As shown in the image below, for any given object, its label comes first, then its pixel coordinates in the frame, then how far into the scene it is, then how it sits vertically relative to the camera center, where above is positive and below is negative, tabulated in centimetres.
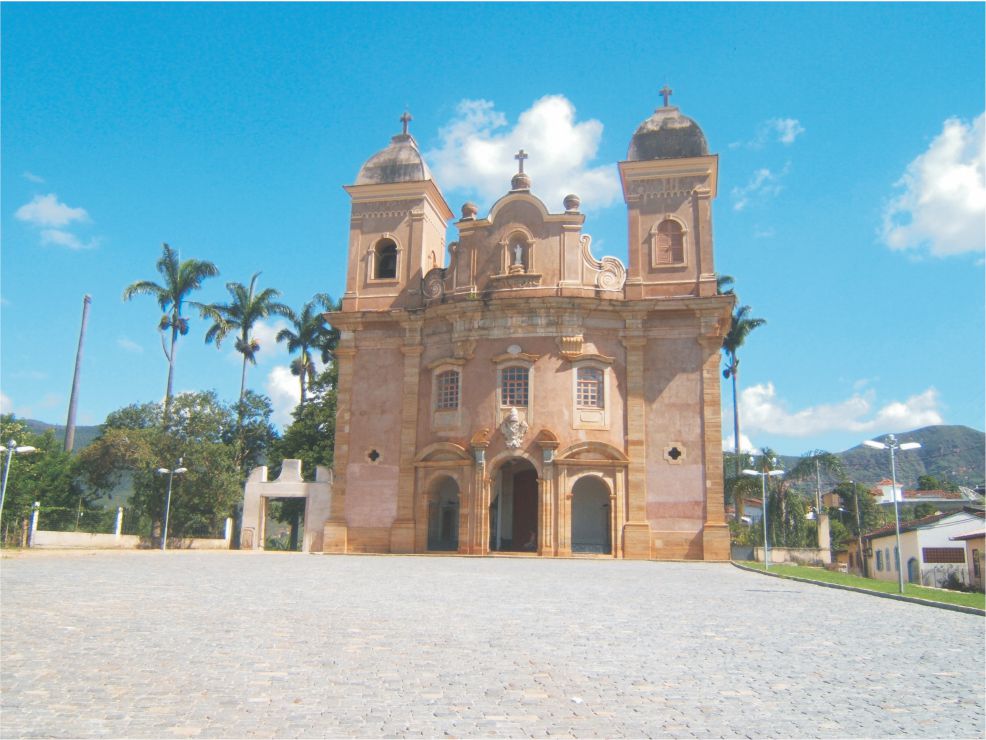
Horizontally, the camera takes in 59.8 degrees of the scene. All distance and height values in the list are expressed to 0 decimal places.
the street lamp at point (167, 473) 3522 +265
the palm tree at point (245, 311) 4712 +1228
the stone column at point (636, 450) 2984 +335
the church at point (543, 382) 3031 +591
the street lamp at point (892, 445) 1996 +249
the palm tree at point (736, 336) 4888 +1185
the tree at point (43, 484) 3584 +219
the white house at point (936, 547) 3573 +24
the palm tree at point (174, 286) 4456 +1281
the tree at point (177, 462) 3897 +333
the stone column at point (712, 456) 2939 +316
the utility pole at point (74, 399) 4826 +782
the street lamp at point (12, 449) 2487 +245
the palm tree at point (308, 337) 4941 +1147
